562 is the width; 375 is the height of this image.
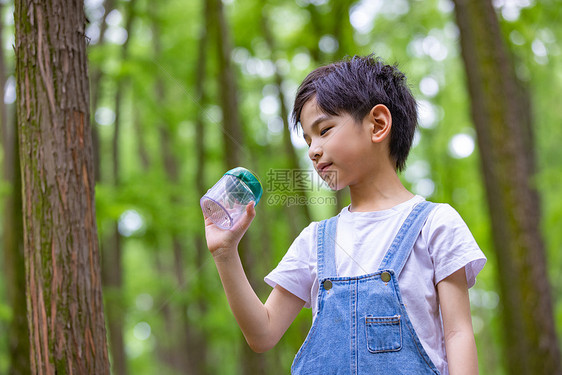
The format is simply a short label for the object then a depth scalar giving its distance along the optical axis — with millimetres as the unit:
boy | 1572
